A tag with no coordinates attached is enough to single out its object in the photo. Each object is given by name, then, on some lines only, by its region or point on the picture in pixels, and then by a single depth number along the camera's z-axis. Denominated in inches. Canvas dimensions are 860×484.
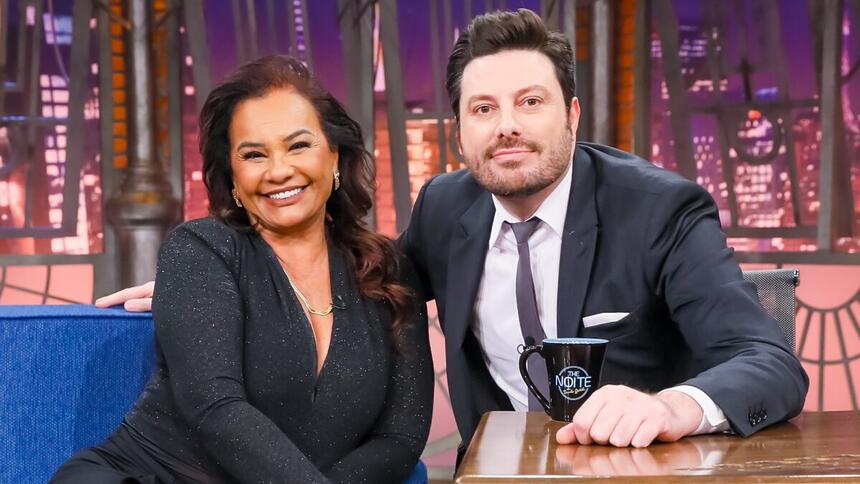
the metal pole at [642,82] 160.4
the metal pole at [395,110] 163.3
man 73.3
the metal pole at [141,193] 162.9
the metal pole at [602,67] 159.6
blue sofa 73.9
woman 65.5
